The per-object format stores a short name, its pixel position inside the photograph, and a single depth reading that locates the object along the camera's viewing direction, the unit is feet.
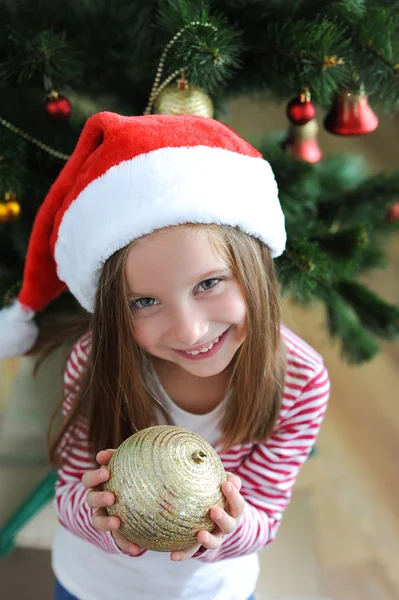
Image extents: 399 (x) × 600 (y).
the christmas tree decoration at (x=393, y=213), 3.51
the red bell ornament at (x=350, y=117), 2.84
